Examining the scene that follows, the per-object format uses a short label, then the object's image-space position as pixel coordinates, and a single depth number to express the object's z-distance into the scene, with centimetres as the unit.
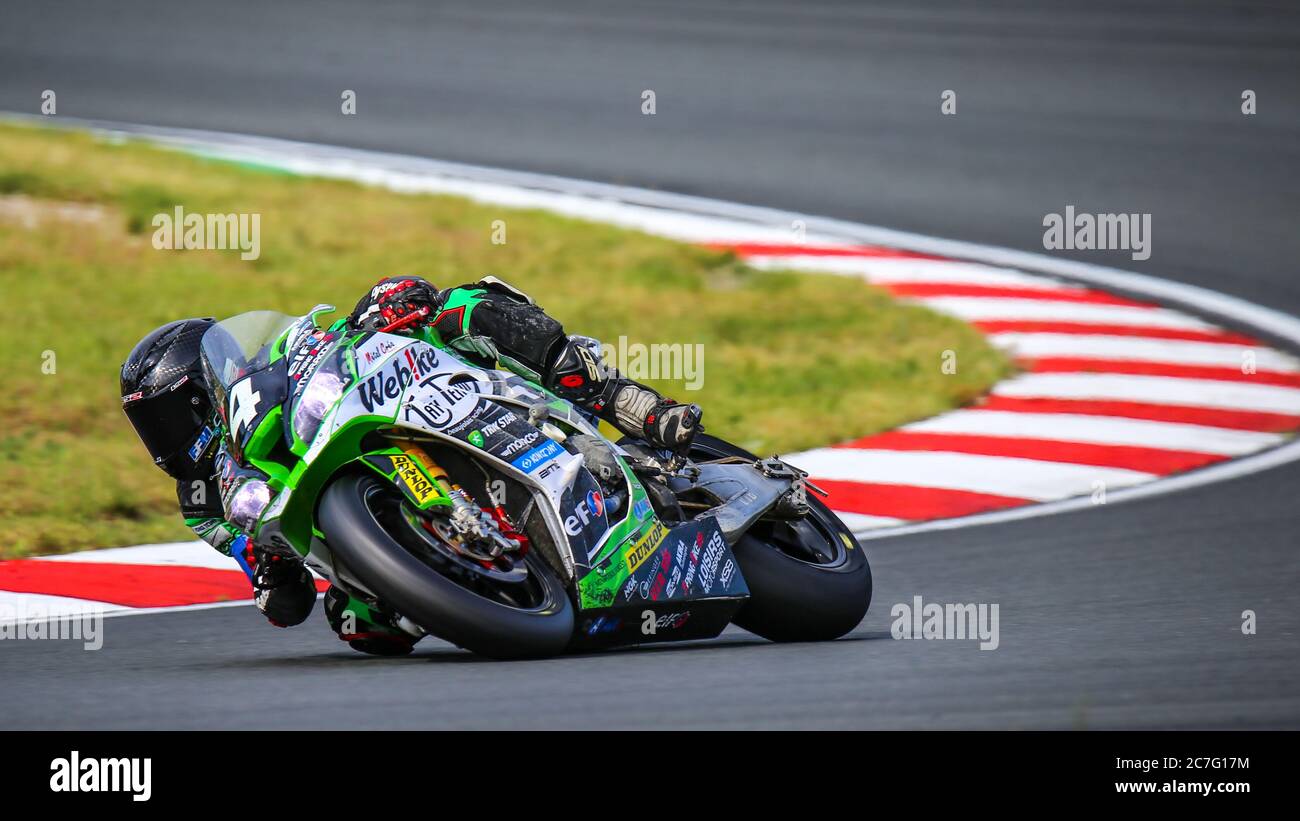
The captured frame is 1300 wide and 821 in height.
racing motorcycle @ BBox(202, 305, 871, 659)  898
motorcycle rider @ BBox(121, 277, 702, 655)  998
